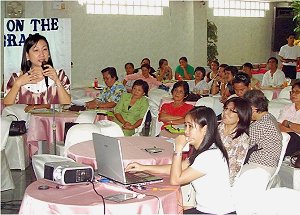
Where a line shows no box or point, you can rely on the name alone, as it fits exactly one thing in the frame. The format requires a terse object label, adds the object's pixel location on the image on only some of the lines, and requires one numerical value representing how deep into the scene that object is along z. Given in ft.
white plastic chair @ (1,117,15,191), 19.79
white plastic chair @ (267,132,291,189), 16.81
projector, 12.09
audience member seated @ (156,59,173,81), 41.24
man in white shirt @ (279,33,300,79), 47.34
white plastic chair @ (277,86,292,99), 28.19
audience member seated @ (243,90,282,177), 16.42
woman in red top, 22.91
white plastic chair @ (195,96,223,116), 25.12
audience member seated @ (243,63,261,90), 34.91
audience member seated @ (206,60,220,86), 38.36
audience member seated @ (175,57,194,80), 42.34
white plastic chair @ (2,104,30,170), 23.90
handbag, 23.93
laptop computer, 11.70
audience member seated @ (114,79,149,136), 24.61
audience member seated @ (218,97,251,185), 15.01
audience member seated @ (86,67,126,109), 27.38
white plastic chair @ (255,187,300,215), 9.53
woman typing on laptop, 12.24
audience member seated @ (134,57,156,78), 39.32
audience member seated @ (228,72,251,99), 23.26
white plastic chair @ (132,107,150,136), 24.59
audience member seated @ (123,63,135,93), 39.27
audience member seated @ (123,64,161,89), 37.37
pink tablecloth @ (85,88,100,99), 33.61
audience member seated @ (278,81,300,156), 20.67
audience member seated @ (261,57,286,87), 35.83
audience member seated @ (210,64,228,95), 32.53
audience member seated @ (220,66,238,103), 26.89
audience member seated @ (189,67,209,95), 34.30
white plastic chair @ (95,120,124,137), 18.95
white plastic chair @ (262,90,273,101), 27.98
